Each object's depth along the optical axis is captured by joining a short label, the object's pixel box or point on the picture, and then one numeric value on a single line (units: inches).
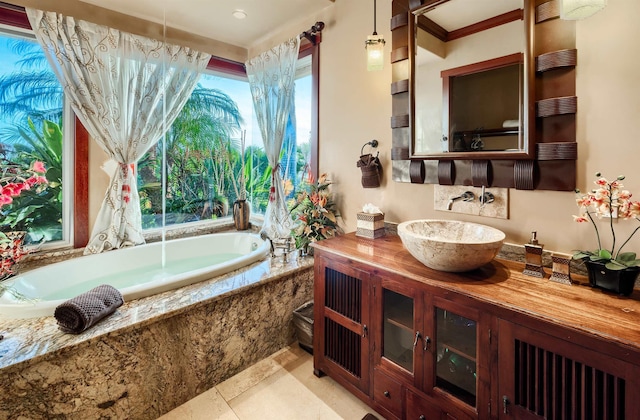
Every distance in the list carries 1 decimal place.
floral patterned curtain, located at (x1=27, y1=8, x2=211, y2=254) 93.6
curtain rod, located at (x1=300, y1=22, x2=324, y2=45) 101.4
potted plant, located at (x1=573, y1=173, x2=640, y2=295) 45.8
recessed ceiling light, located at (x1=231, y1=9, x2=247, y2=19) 106.1
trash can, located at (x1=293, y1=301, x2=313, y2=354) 87.0
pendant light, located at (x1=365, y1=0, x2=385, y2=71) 74.9
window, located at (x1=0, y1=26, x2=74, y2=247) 92.2
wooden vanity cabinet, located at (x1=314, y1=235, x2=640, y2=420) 38.7
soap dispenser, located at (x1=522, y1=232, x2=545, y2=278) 54.4
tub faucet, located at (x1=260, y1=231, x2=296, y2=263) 102.3
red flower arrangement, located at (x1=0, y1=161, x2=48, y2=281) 56.1
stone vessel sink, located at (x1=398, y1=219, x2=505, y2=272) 51.3
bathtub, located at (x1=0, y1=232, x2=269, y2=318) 71.7
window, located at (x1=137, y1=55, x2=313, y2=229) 122.2
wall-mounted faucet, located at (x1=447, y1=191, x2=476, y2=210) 69.6
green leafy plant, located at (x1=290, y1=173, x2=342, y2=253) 97.5
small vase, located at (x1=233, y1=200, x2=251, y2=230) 137.3
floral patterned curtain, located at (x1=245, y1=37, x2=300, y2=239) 115.6
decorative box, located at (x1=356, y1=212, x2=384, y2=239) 80.0
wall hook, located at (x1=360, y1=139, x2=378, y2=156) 88.6
